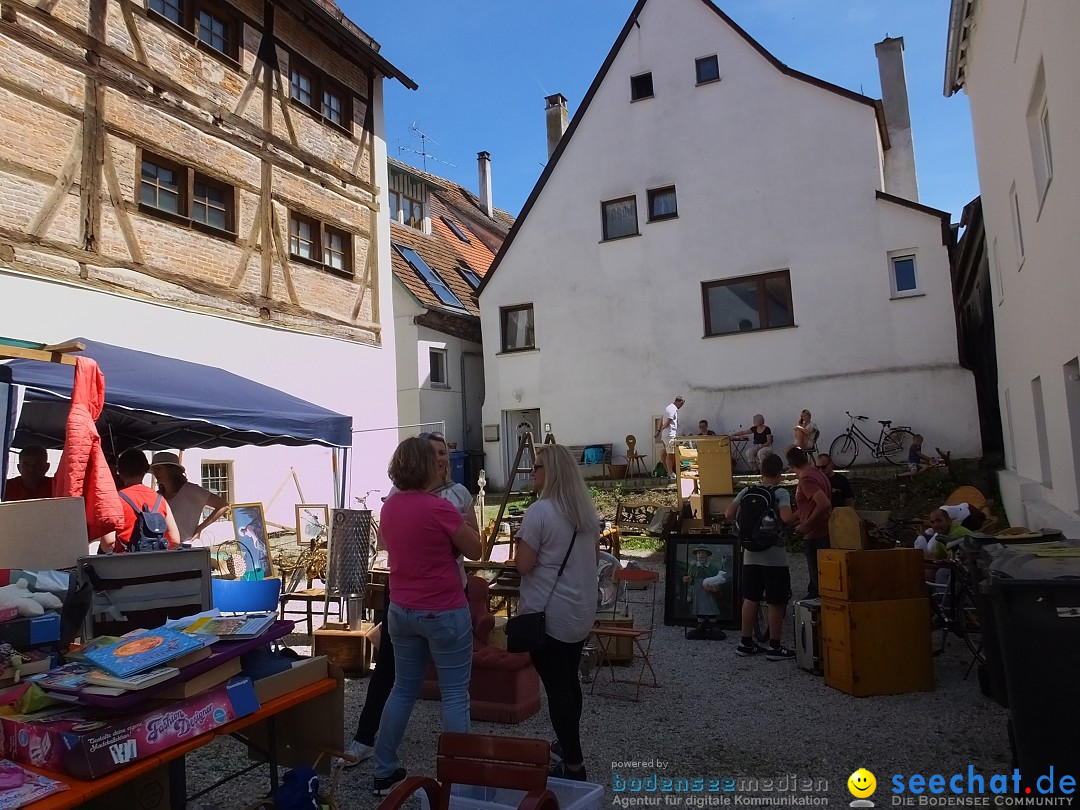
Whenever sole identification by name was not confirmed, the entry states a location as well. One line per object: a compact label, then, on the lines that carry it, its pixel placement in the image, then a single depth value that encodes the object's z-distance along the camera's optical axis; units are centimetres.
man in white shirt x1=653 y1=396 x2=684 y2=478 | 1574
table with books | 219
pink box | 219
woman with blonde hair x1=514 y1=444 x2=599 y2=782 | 380
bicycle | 1488
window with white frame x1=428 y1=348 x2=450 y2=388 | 2034
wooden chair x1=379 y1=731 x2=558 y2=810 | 258
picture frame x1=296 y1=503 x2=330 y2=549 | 1125
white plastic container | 317
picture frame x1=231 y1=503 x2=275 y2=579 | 960
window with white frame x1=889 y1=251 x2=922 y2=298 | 1529
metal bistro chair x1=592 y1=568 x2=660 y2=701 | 564
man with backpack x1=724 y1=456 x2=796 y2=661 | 623
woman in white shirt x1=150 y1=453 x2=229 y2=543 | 686
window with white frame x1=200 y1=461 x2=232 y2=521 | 1167
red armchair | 502
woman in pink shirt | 368
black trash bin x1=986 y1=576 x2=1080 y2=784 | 327
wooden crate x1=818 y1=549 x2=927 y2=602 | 547
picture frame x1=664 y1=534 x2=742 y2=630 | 753
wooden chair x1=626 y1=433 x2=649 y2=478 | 1706
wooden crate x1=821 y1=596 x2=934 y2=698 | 541
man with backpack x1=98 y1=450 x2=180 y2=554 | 492
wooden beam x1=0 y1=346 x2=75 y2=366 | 412
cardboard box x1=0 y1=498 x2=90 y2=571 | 335
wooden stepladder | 880
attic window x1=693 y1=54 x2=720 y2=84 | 1727
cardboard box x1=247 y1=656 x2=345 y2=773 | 319
